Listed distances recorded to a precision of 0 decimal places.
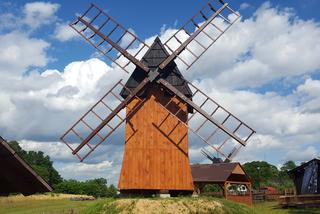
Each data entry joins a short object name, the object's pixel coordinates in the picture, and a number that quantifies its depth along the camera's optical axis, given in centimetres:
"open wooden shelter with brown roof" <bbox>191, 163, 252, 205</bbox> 2502
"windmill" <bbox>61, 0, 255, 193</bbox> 1530
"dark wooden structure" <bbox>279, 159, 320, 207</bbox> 2118
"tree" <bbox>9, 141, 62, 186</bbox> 6763
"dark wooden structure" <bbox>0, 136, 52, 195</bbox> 587
